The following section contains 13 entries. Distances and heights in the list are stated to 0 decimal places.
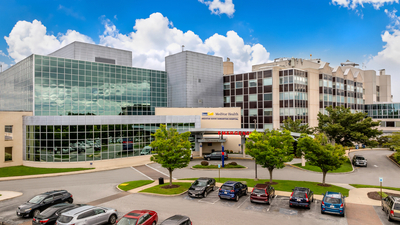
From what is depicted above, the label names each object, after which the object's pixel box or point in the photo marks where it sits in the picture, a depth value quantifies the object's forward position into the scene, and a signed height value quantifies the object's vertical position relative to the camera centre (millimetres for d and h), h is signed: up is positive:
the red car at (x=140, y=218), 15781 -6457
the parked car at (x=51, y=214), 17859 -6970
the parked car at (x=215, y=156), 48688 -7689
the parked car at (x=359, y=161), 42969 -7955
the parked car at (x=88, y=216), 16478 -6718
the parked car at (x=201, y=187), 24969 -7223
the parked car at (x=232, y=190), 23744 -7076
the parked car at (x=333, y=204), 19594 -6941
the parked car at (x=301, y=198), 21156 -6950
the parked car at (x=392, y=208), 18114 -6814
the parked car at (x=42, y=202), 20016 -7094
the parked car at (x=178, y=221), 15222 -6327
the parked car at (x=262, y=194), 22672 -7095
